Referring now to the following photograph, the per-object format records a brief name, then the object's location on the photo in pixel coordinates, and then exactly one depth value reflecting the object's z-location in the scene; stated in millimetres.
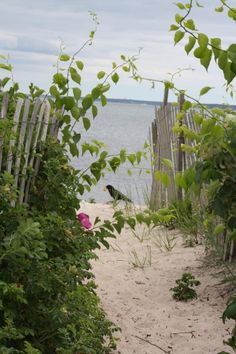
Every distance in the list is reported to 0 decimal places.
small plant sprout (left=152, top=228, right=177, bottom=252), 12655
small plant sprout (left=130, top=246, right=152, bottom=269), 11679
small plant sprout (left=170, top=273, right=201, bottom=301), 9586
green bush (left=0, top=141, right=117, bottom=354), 5694
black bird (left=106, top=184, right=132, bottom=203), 16437
